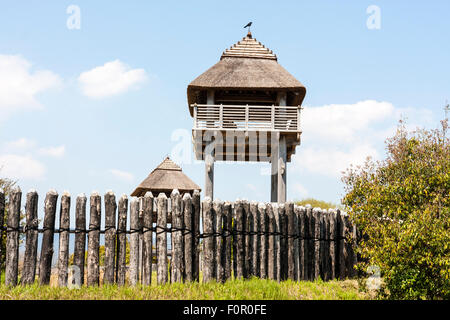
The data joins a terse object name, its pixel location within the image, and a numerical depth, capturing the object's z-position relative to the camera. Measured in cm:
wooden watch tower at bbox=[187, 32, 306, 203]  1850
